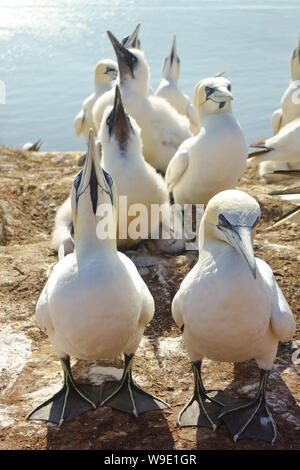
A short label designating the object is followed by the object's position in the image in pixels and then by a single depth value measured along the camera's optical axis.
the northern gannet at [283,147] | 4.72
